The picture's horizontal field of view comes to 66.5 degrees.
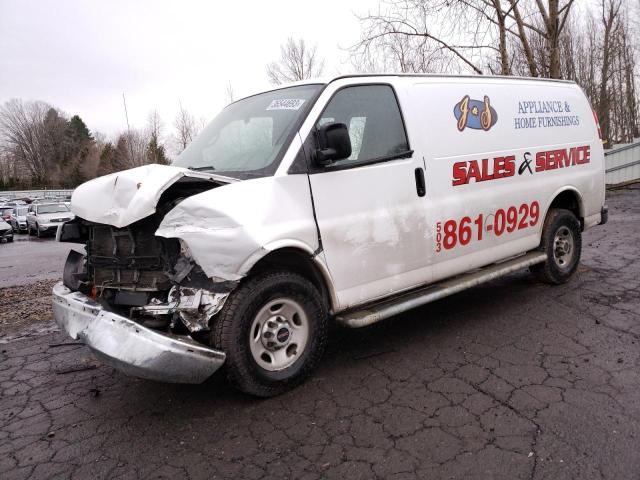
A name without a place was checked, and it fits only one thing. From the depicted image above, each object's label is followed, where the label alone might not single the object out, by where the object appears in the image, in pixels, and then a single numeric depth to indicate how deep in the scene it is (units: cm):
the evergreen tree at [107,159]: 6223
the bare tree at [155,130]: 4101
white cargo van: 312
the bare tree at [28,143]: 8106
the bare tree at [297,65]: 2504
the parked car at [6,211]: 2622
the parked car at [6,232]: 2020
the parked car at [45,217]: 2170
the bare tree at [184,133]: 3406
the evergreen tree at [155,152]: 3609
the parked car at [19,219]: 2675
